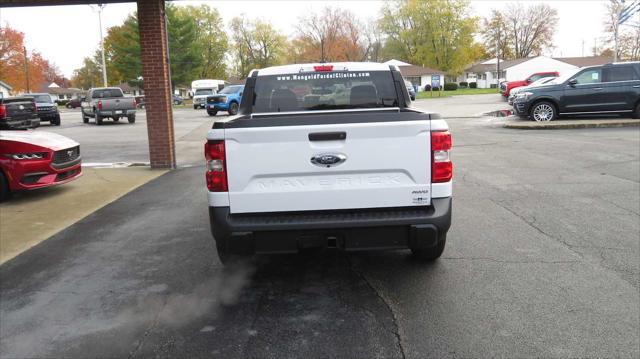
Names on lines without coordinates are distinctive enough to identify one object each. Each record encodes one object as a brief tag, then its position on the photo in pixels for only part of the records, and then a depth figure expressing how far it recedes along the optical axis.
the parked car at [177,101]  65.27
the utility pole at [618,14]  34.38
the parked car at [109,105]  27.66
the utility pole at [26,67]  73.31
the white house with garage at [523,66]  81.38
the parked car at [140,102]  59.94
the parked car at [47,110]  28.98
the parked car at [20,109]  18.91
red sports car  8.34
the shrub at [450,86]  79.81
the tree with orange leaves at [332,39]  79.82
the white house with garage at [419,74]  85.00
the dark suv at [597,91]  17.39
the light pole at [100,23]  45.56
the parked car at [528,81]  32.49
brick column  11.27
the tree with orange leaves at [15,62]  69.81
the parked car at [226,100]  31.44
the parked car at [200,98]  47.25
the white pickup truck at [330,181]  3.91
